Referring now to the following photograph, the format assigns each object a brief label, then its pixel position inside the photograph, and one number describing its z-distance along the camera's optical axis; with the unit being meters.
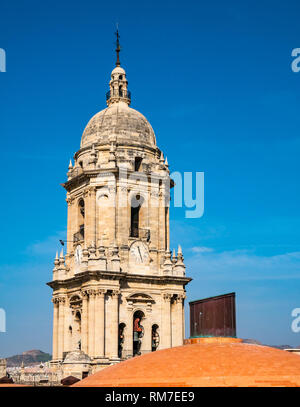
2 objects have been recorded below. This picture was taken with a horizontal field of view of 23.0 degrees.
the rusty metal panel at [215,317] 42.81
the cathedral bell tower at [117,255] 65.31
